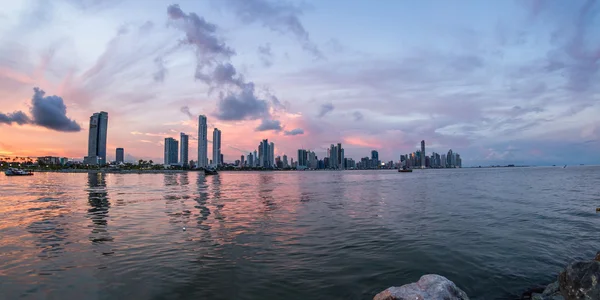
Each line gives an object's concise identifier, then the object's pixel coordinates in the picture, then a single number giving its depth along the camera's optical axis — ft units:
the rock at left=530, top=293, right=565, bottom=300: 33.91
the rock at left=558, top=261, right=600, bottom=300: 30.45
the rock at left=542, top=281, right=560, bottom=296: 35.55
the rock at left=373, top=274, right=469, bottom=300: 26.60
